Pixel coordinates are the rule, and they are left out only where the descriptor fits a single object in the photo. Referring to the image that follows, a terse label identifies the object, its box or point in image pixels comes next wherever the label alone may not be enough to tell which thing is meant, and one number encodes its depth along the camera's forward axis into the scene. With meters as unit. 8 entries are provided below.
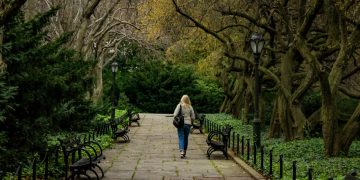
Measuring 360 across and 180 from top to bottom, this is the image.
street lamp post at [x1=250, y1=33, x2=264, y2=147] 17.14
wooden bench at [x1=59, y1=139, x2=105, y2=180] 11.16
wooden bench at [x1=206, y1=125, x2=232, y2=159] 16.62
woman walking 16.81
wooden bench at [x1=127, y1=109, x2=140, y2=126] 32.42
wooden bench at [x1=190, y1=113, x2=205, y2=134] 27.87
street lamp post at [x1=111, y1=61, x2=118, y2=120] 31.55
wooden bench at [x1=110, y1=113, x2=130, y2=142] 21.73
